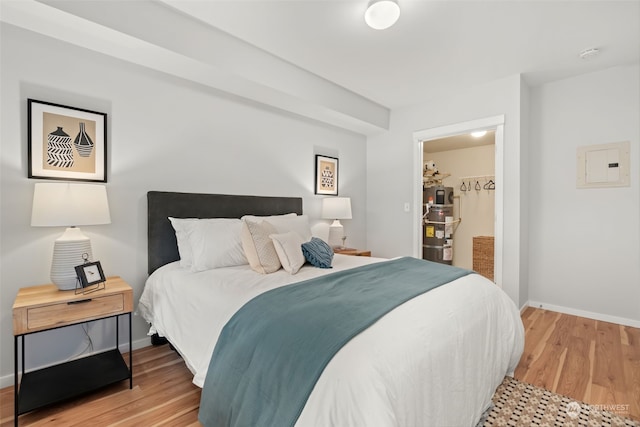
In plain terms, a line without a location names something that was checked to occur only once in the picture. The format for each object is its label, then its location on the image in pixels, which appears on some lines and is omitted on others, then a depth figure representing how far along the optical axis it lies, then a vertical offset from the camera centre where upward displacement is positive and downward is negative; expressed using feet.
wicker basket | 16.14 -2.22
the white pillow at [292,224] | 9.02 -0.34
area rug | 5.43 -3.71
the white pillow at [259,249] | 7.22 -0.86
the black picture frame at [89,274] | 6.09 -1.26
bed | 3.39 -1.88
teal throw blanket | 3.67 -1.76
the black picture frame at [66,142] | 6.59 +1.61
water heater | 17.37 -0.67
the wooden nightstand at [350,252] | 12.09 -1.54
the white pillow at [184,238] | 7.75 -0.66
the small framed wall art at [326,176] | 13.10 +1.68
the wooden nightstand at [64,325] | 5.44 -2.10
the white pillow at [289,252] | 7.25 -0.94
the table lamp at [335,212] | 12.70 +0.06
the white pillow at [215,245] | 7.47 -0.80
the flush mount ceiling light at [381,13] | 6.64 +4.47
